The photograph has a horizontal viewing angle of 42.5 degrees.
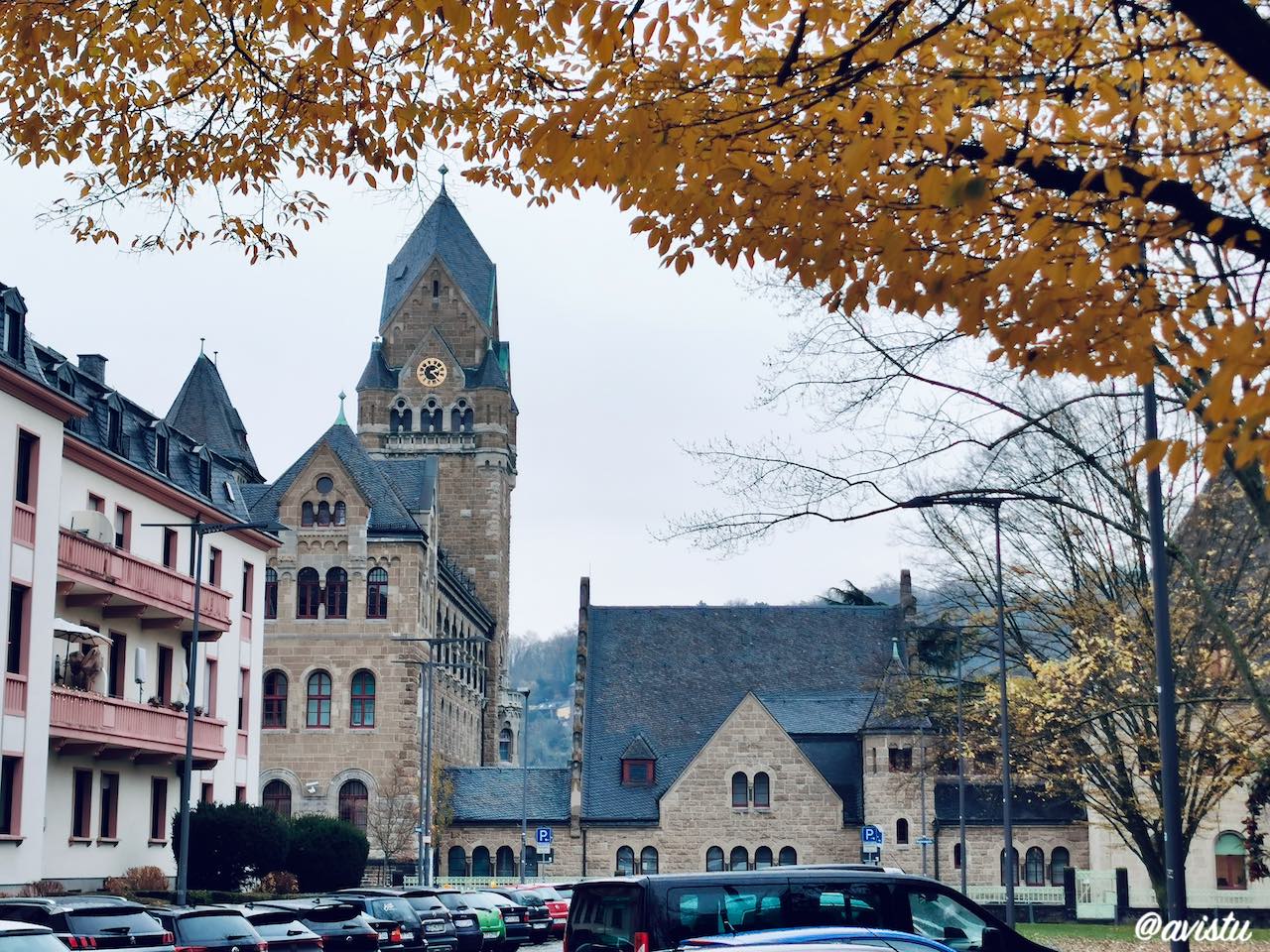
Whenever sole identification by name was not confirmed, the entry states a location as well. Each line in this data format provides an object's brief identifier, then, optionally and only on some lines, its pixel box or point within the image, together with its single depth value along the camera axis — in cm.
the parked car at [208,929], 1991
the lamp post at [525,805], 6874
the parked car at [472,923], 3478
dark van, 1580
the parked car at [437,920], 3206
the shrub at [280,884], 4291
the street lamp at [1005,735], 3328
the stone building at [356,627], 7150
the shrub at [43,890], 3138
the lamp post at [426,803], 5800
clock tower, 9388
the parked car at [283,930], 2209
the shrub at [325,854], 4788
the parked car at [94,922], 1848
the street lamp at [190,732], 3441
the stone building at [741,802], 7281
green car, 3616
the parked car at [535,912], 4191
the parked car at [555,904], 4397
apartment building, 3275
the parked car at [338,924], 2614
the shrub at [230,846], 4203
